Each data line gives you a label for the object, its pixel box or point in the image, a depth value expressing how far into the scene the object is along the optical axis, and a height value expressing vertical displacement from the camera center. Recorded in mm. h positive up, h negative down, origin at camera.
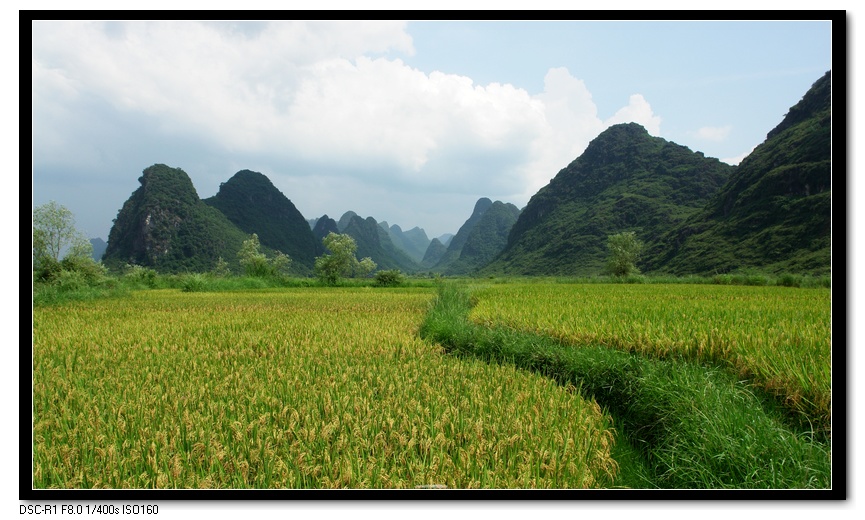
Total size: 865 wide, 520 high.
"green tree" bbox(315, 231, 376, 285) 30703 +295
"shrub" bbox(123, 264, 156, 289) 20031 -584
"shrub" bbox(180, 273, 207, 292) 19511 -947
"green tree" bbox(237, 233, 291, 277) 29156 +204
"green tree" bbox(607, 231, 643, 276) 38812 +806
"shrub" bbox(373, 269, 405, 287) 27183 -1078
